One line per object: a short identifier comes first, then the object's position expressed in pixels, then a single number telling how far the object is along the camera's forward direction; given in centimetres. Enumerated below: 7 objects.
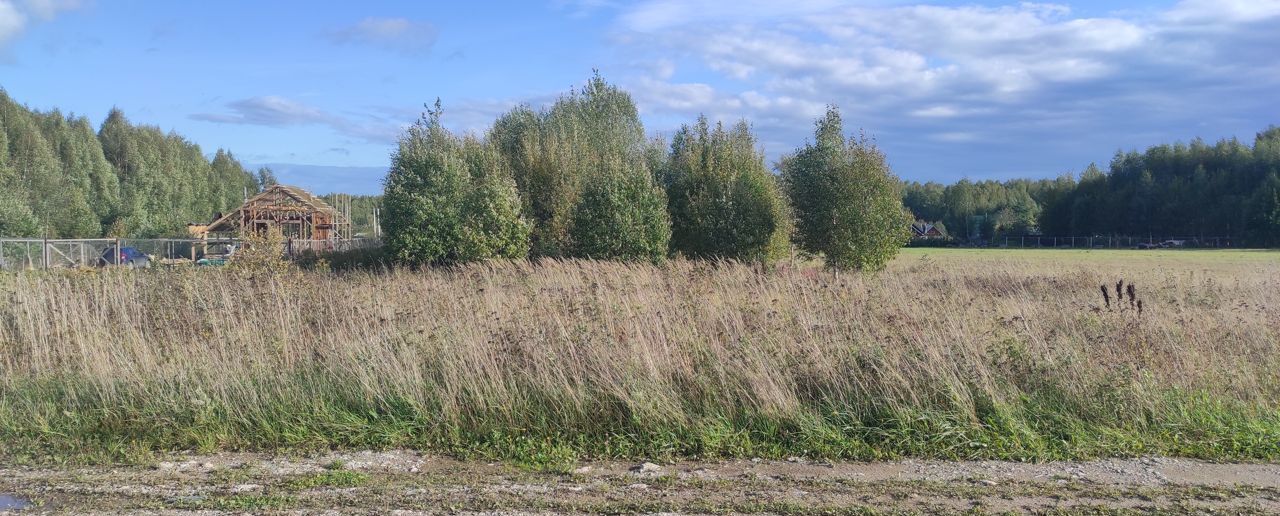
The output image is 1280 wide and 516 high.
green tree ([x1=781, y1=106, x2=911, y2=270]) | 2830
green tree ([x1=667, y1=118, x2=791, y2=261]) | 2914
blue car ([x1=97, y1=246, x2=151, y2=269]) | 3444
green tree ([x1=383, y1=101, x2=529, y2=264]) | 2652
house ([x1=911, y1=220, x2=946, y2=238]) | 12888
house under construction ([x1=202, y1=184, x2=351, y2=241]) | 6041
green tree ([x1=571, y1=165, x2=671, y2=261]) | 2659
